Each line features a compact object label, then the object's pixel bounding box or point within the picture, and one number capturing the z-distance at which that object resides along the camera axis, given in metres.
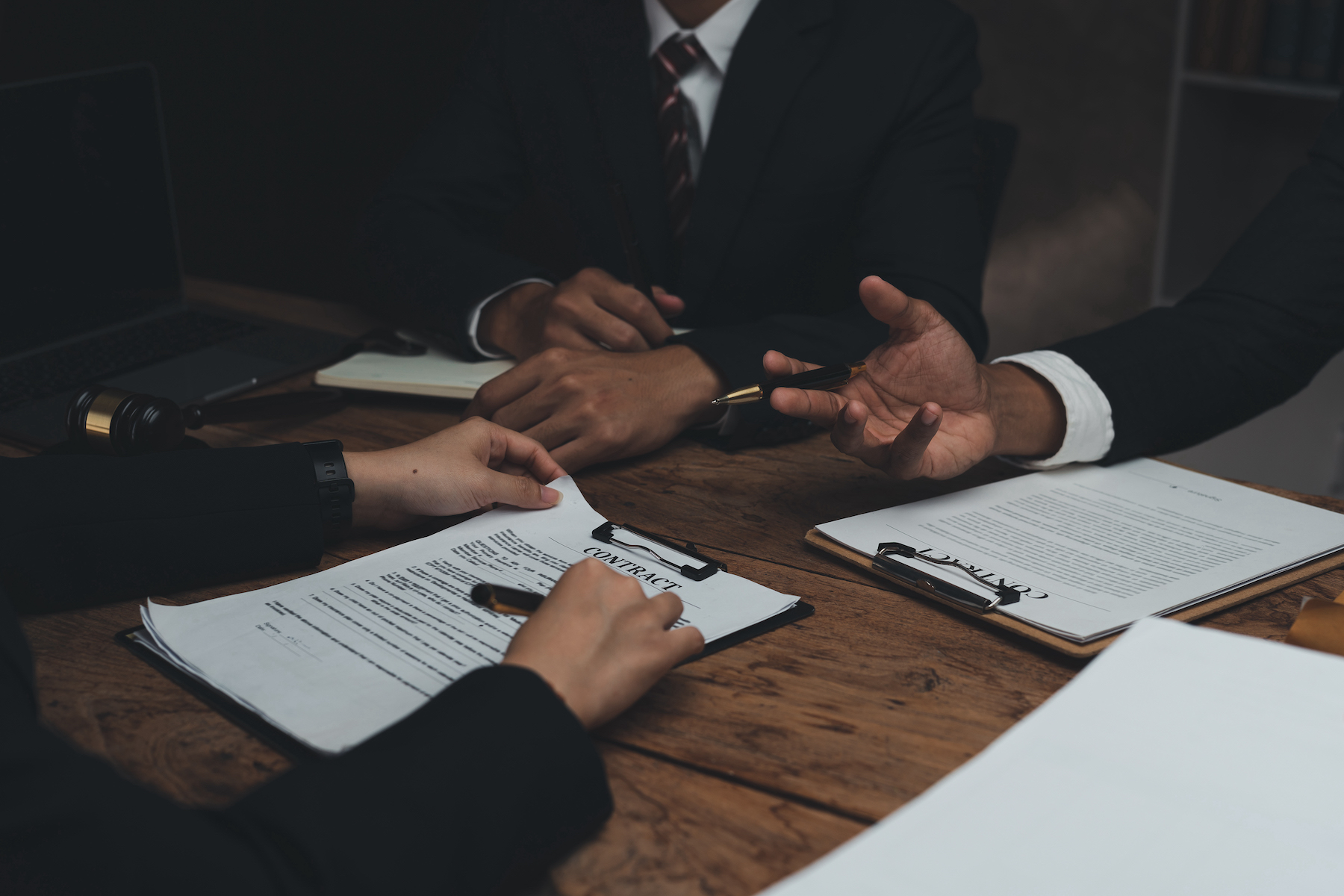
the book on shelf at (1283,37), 2.32
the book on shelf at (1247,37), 2.40
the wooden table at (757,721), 0.52
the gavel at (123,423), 0.96
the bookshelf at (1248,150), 2.34
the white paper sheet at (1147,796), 0.47
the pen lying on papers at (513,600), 0.68
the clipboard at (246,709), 0.59
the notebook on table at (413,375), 1.20
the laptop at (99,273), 1.22
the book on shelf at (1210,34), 2.46
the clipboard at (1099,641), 0.68
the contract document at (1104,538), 0.73
